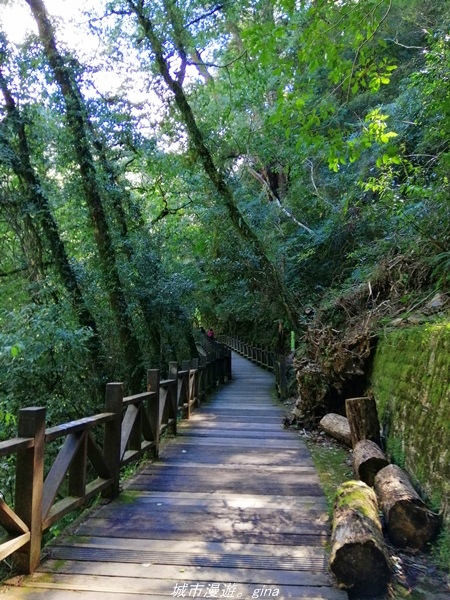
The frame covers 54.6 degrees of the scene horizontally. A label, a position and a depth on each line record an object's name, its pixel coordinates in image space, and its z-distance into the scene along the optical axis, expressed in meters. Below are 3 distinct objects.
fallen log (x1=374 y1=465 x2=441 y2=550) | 3.33
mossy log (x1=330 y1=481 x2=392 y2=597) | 2.79
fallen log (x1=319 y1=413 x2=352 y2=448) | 6.47
